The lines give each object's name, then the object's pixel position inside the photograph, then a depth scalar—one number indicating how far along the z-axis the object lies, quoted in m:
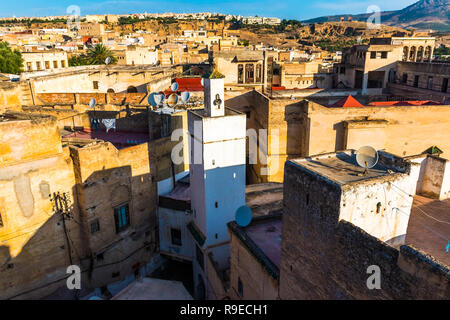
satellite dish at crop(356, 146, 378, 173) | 7.81
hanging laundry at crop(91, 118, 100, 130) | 20.12
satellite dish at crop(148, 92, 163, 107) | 18.36
